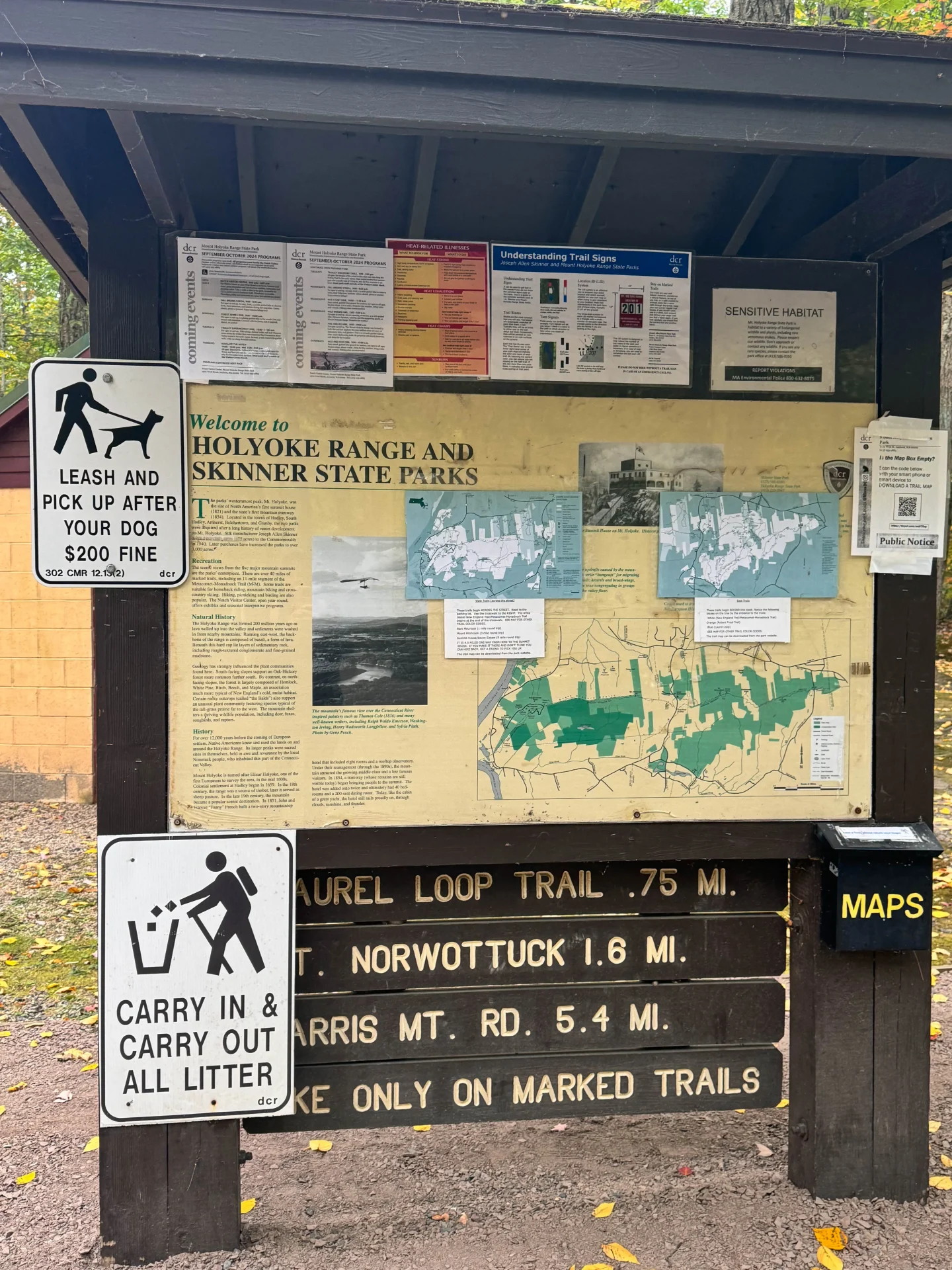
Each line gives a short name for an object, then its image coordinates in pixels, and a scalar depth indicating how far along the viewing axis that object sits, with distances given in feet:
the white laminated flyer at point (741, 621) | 8.68
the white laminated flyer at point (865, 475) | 8.71
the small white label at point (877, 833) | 8.61
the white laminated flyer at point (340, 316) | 8.11
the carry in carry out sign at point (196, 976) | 8.13
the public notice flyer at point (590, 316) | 8.34
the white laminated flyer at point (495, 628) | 8.40
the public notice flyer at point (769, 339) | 8.60
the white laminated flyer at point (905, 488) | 8.73
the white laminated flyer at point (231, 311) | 7.97
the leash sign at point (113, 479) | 7.89
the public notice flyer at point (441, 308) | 8.24
